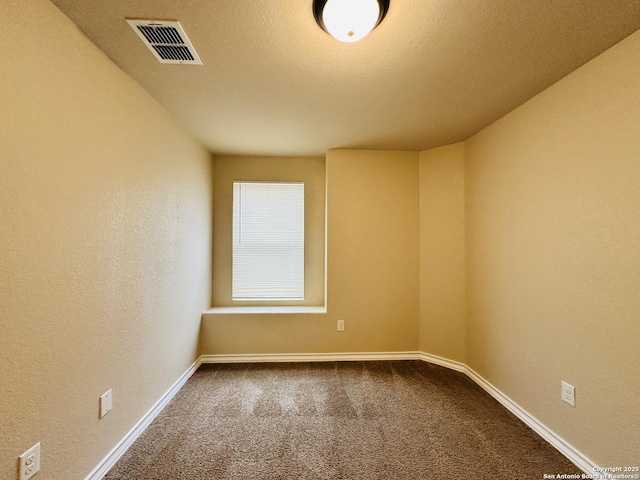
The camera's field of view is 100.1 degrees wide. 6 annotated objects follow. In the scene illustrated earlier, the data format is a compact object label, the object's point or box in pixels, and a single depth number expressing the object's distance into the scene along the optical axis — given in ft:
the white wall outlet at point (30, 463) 3.51
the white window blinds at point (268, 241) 11.03
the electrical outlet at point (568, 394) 5.28
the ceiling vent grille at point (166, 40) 4.23
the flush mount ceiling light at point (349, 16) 3.73
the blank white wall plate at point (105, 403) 4.92
